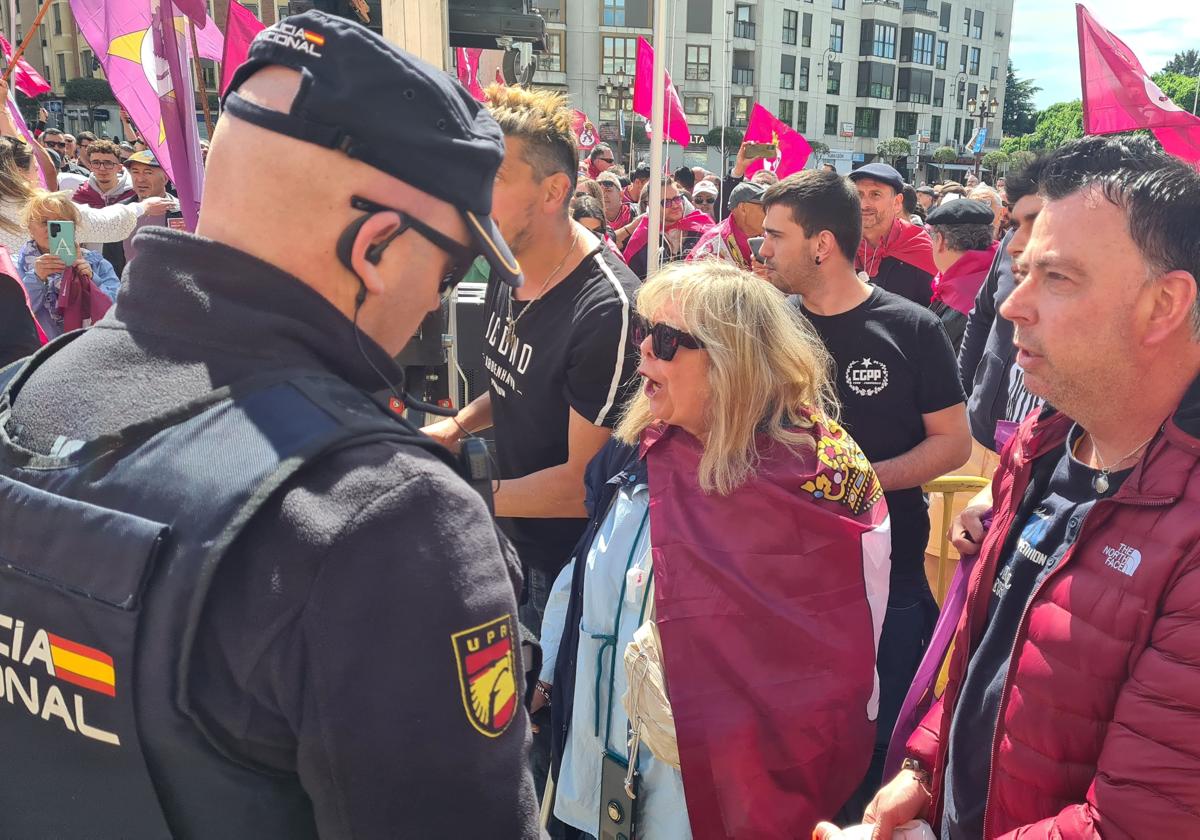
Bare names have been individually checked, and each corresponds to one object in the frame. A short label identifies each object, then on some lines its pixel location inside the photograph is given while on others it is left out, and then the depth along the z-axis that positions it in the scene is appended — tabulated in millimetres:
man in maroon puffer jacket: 1273
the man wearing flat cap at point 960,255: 4977
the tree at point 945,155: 57406
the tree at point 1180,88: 52875
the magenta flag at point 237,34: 4949
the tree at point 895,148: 60875
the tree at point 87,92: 43562
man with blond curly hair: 2533
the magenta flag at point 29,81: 11680
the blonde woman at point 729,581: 2068
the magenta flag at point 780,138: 9398
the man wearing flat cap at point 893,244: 5598
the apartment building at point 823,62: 52125
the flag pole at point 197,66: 3732
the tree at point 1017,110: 87688
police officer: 909
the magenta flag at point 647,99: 10367
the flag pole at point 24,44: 4969
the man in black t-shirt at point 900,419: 2850
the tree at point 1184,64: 91812
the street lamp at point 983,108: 52016
